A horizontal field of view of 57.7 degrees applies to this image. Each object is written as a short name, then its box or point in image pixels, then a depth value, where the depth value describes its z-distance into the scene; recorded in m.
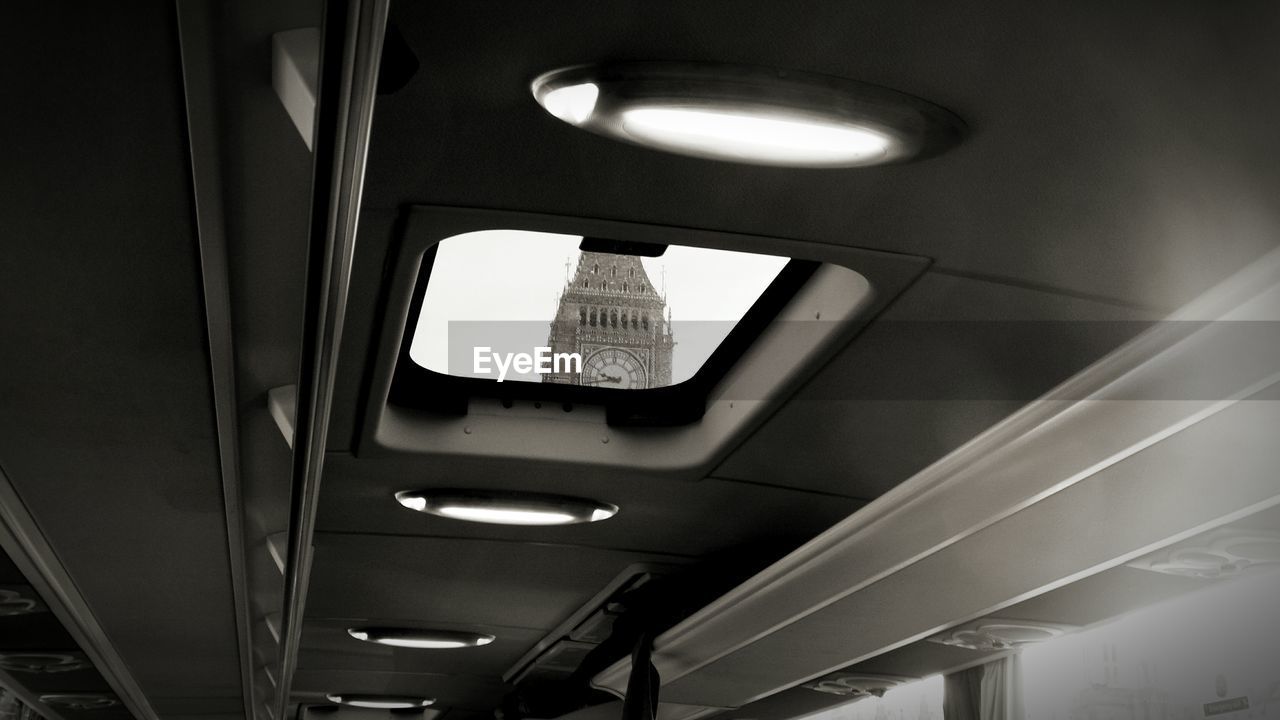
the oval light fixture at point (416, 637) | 7.32
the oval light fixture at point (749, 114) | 2.07
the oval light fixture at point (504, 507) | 4.54
